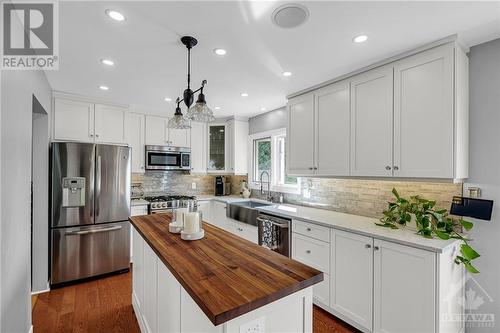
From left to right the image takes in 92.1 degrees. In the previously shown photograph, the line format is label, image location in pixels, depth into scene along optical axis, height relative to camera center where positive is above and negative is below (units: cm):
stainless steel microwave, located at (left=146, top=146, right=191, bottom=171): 409 +12
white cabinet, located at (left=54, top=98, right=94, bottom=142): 318 +60
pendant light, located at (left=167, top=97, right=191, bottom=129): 207 +37
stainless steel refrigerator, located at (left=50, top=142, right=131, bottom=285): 297 -60
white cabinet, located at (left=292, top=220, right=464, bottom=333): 175 -97
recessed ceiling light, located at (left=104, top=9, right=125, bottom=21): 155 +99
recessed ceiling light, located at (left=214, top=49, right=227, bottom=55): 204 +97
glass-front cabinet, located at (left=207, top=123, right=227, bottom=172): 474 +36
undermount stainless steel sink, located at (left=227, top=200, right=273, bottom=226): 337 -68
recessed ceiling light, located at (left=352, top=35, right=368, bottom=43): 184 +99
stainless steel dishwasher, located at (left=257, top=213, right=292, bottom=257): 282 -83
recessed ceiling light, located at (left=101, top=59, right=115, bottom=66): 224 +97
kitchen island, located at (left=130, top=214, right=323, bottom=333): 96 -54
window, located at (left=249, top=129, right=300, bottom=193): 396 +9
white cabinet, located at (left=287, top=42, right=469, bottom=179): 187 +43
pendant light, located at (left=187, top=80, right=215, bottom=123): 181 +40
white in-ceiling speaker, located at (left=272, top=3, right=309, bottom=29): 151 +98
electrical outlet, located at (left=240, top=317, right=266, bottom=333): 97 -67
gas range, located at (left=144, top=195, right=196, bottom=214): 376 -60
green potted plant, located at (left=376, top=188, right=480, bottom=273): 186 -47
